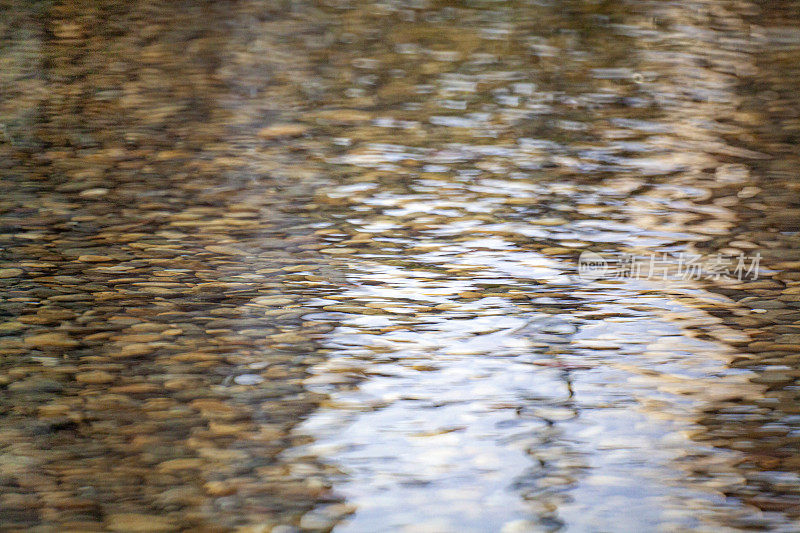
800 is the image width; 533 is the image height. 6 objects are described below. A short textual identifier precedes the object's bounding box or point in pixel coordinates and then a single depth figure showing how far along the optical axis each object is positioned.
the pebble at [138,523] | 3.22
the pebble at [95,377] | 4.16
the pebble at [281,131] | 7.23
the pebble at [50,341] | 4.45
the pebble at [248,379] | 4.17
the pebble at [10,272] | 5.19
